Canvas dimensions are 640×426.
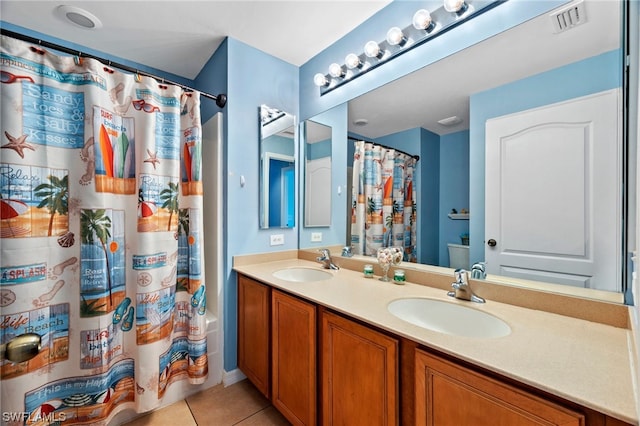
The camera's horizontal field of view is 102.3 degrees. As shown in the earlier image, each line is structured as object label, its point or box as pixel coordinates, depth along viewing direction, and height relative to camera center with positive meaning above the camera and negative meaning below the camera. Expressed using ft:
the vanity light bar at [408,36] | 4.16 +3.33
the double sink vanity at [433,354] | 2.08 -1.48
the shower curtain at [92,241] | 3.94 -0.49
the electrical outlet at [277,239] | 6.96 -0.72
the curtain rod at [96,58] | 3.90 +2.73
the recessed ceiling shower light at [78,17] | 5.17 +4.12
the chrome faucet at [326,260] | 6.15 -1.14
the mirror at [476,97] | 3.07 +1.75
